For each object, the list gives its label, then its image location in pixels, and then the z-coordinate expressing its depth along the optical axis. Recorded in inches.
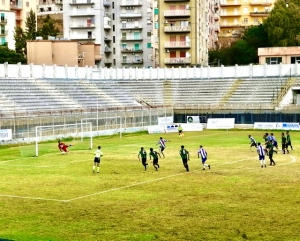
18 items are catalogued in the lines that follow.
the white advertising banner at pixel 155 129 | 3231.5
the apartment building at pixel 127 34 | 5629.9
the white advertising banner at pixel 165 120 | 3459.6
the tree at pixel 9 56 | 4488.9
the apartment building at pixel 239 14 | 6692.9
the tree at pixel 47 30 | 5226.4
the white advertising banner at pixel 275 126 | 3176.7
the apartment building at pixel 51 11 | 6624.0
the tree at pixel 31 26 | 5145.2
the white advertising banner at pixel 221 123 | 3366.1
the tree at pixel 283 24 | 4571.9
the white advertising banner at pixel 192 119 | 3489.2
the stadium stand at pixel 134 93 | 2960.1
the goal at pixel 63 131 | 2628.0
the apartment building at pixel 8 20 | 5423.2
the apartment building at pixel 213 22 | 5583.7
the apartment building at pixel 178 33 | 4606.3
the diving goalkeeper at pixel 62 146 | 2117.4
